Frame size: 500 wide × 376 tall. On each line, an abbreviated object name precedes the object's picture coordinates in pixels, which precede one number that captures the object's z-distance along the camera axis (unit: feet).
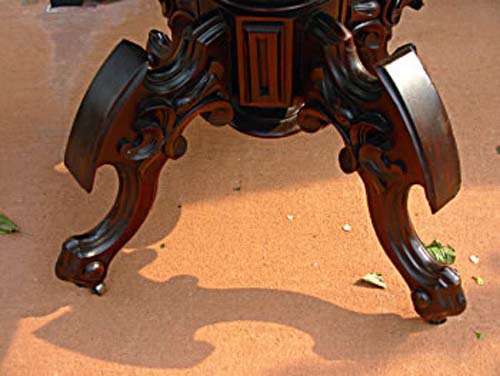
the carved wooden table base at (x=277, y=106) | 4.99
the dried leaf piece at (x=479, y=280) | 5.60
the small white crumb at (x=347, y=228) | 5.90
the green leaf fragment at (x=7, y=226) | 5.98
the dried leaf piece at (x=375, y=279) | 5.61
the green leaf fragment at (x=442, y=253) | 5.68
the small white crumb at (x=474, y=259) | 5.70
